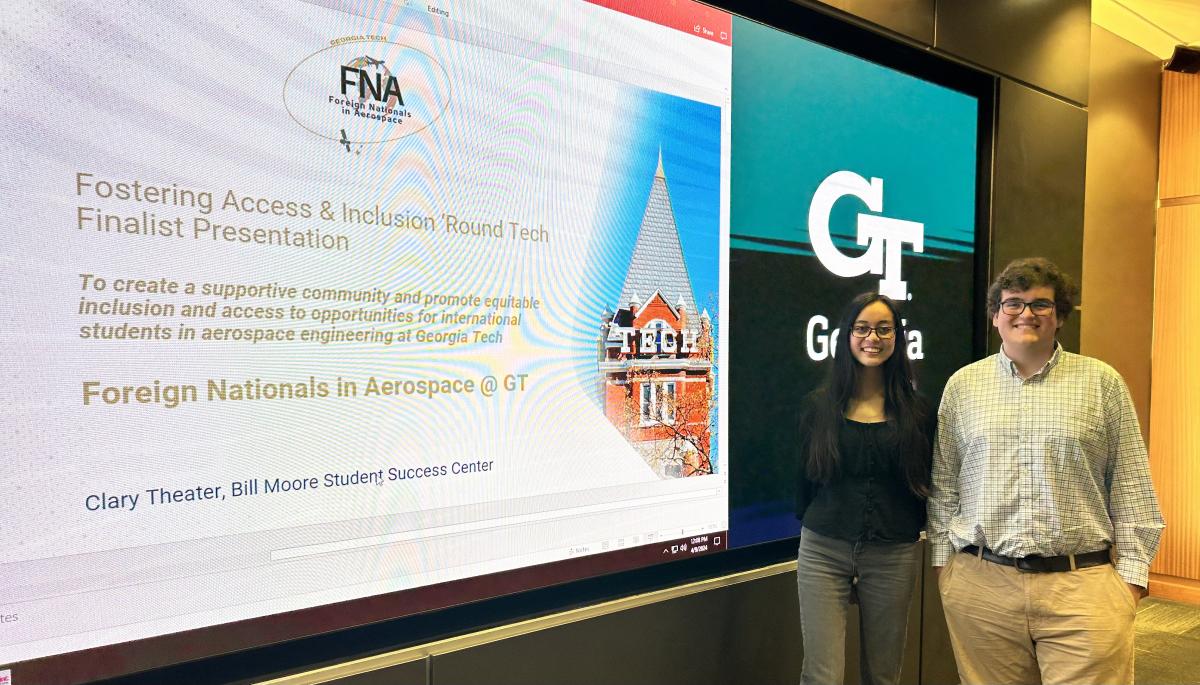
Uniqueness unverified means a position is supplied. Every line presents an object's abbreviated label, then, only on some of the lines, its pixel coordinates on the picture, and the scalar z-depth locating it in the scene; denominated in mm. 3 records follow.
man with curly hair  1979
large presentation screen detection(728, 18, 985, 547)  2635
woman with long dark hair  2236
